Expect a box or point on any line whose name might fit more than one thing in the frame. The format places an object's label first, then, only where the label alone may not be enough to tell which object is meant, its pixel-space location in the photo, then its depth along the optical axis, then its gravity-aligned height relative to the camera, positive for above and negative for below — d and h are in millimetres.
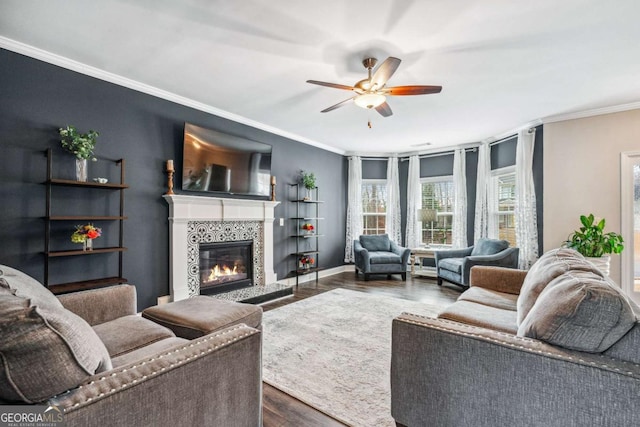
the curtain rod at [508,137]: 4602 +1318
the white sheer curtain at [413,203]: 6430 +212
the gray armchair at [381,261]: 5641 -933
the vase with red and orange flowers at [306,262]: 5336 -900
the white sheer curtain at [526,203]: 4539 +160
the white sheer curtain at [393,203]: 6609 +216
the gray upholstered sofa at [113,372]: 790 -530
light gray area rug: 1877 -1211
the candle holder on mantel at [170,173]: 3537 +468
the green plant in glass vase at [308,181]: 5453 +586
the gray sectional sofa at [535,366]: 1053 -607
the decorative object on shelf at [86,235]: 2748 -222
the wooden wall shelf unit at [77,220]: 2637 -101
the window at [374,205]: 6902 +176
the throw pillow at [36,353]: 765 -390
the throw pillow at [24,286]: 1045 -301
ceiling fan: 2463 +1136
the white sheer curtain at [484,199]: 5548 +266
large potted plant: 3691 -375
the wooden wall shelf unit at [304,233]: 5379 -385
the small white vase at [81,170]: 2807 +393
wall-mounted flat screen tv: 3768 +681
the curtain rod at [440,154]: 5883 +1259
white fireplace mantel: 3604 -54
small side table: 5802 -972
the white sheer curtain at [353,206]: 6648 +145
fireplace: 4034 -787
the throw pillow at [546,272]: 1757 -386
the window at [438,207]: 6293 +124
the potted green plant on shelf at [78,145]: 2758 +622
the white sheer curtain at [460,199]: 5906 +278
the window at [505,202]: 5289 +204
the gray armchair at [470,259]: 4566 -755
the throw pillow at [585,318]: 1066 -394
